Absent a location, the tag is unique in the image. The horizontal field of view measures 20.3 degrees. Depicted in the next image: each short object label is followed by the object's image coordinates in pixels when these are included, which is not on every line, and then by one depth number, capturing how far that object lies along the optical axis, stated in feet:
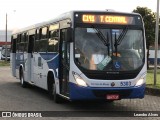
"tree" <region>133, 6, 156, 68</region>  153.38
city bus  40.16
